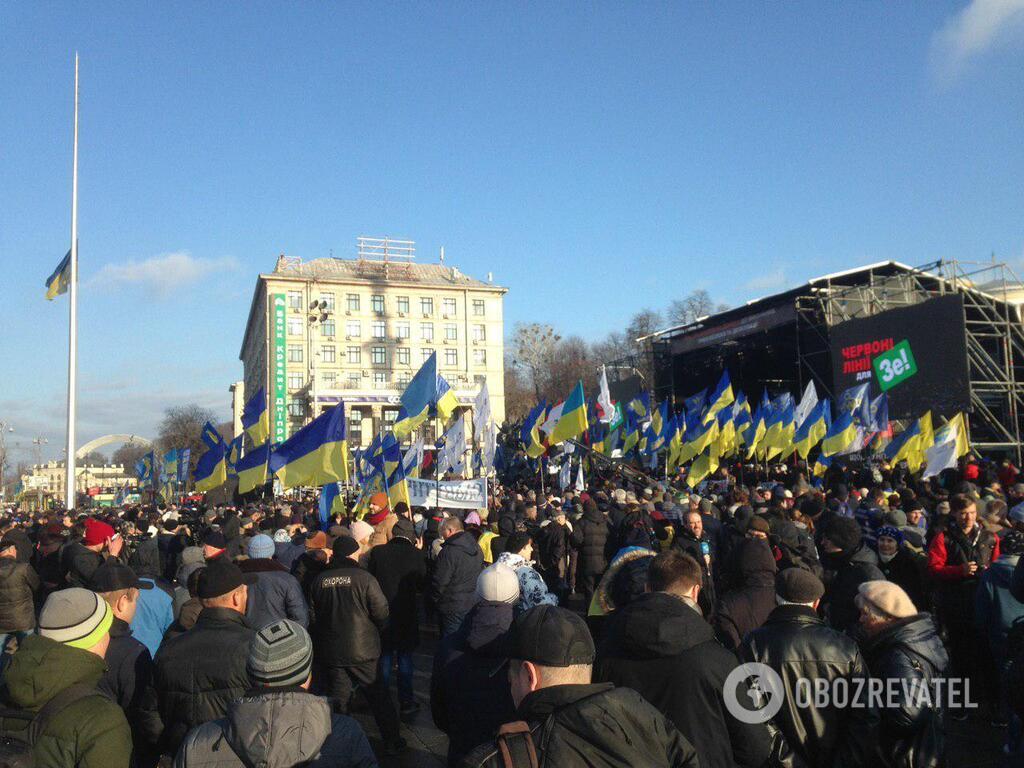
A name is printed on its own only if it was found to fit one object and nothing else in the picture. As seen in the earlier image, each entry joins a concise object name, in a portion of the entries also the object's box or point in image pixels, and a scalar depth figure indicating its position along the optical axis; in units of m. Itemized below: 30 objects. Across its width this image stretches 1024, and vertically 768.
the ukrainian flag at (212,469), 16.84
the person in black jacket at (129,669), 4.22
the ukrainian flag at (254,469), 14.38
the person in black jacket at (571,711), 2.11
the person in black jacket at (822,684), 3.48
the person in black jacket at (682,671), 3.12
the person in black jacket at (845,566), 5.26
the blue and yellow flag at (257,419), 16.34
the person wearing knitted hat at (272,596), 6.21
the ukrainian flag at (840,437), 19.22
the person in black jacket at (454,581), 7.22
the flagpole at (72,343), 23.62
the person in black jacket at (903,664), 3.45
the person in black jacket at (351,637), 6.16
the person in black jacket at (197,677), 3.82
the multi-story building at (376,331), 66.62
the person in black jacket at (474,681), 3.56
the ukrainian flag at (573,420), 16.86
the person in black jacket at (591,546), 10.31
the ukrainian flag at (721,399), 23.02
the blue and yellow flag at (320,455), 12.42
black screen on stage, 26.62
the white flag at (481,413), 18.36
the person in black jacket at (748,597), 4.91
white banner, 11.99
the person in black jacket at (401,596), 7.10
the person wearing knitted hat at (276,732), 2.47
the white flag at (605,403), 27.45
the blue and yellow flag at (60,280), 24.23
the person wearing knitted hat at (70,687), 2.77
